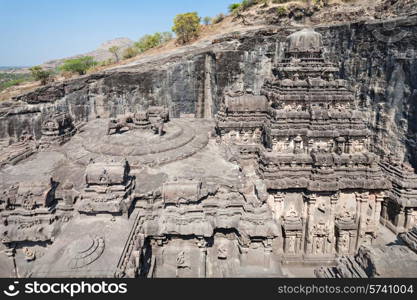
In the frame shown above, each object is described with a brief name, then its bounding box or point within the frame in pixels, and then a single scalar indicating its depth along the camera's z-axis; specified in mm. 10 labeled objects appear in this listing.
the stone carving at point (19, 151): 17609
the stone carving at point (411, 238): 9684
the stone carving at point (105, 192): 11883
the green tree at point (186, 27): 51750
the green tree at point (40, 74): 41531
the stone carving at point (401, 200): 19938
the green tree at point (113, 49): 64750
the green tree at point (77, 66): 49094
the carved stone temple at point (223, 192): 11359
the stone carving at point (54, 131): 19844
